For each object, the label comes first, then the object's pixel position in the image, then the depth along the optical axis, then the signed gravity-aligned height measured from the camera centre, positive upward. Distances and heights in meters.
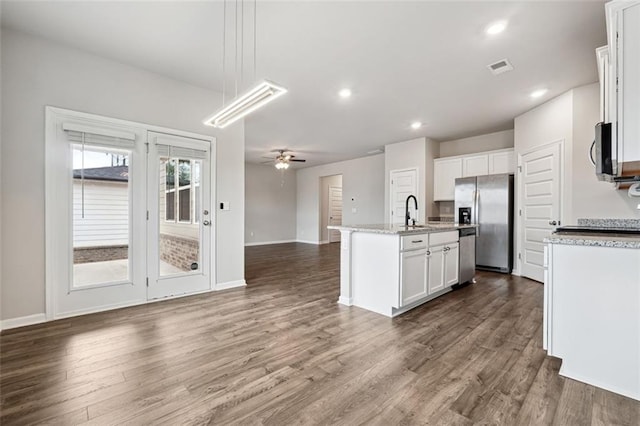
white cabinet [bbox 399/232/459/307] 3.01 -0.70
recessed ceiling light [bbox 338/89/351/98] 3.95 +1.70
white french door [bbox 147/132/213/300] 3.45 -0.07
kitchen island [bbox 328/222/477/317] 2.97 -0.62
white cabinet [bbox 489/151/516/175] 5.26 +0.95
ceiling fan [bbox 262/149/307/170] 7.31 +1.38
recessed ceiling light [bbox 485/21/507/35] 2.52 +1.69
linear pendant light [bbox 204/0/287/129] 1.92 +0.82
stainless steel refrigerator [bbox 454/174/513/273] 5.02 -0.05
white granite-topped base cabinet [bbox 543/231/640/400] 1.69 -0.62
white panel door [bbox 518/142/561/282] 4.19 +0.17
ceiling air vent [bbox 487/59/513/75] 3.17 +1.69
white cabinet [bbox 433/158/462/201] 6.04 +0.78
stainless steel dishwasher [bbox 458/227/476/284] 4.03 -0.64
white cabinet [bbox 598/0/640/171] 1.68 +0.82
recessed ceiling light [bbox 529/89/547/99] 3.93 +1.69
